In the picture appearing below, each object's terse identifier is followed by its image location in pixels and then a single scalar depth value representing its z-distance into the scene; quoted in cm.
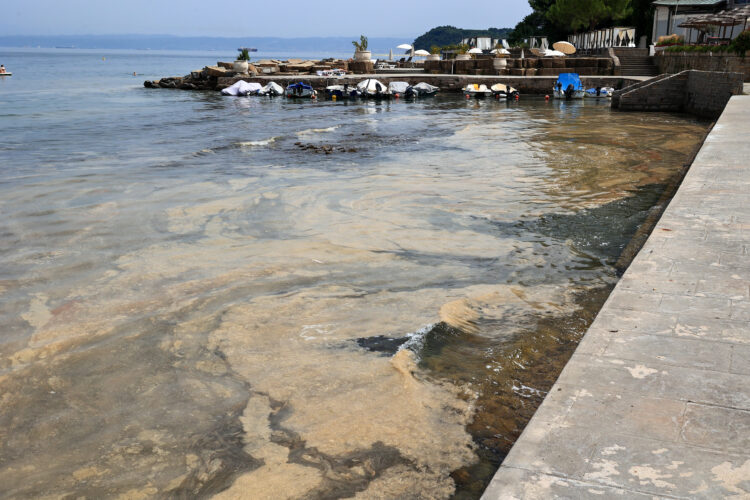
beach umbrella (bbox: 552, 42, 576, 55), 4019
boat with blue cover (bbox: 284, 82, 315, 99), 3368
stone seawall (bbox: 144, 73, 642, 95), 3172
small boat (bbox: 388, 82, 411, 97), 3322
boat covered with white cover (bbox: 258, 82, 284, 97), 3541
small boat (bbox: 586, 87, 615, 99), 3005
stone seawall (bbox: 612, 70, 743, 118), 1930
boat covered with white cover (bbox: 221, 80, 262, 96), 3622
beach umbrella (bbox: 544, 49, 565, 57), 3859
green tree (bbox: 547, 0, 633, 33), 5869
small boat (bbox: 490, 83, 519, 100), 3080
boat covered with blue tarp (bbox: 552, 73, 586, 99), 3023
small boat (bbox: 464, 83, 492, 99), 3204
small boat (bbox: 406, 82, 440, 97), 3312
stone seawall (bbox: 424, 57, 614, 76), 3388
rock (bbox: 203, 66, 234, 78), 4203
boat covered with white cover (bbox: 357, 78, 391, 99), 3228
